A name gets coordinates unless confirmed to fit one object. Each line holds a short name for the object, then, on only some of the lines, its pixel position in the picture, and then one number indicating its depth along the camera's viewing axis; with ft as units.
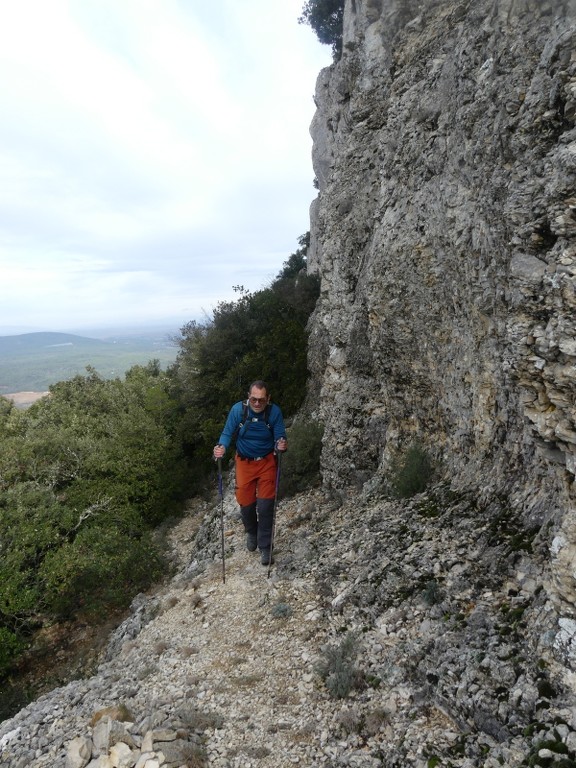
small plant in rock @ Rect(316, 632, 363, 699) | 17.70
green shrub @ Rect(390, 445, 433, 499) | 27.76
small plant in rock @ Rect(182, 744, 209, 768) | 15.94
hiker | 27.20
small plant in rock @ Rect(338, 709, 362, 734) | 16.11
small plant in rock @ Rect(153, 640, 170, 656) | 23.88
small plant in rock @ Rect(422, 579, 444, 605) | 19.20
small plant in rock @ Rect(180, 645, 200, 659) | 22.85
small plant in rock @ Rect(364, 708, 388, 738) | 15.67
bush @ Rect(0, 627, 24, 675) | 34.83
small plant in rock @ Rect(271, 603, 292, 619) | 23.80
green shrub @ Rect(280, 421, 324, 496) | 41.96
